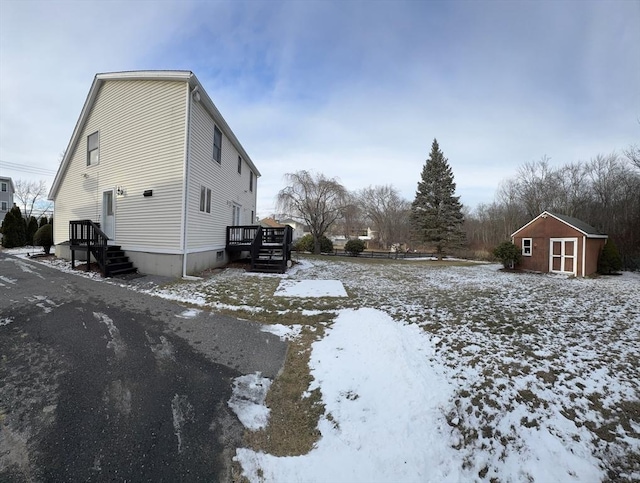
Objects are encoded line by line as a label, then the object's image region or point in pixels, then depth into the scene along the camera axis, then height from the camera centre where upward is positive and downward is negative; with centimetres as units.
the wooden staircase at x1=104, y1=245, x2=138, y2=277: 848 -106
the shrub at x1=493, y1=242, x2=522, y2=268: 1518 -54
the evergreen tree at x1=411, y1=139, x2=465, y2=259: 2402 +304
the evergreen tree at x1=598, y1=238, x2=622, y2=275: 1377 -64
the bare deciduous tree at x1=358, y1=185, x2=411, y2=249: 4328 +446
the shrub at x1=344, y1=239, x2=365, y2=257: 2573 -84
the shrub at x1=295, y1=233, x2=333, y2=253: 2594 -67
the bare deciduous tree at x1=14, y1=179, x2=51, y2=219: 4381 +578
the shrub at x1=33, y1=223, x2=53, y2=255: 1405 -44
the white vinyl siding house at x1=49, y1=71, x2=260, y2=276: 906 +239
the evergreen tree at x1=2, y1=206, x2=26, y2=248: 1947 -17
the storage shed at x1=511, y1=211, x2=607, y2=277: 1327 +4
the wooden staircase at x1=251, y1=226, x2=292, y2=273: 1100 -58
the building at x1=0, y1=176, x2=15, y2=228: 3840 +475
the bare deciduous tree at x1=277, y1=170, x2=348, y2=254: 2434 +371
